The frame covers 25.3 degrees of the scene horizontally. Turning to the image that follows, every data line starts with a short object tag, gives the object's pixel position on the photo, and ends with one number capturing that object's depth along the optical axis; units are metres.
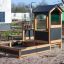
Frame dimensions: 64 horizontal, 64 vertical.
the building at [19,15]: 35.00
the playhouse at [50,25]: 7.14
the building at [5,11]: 14.94
